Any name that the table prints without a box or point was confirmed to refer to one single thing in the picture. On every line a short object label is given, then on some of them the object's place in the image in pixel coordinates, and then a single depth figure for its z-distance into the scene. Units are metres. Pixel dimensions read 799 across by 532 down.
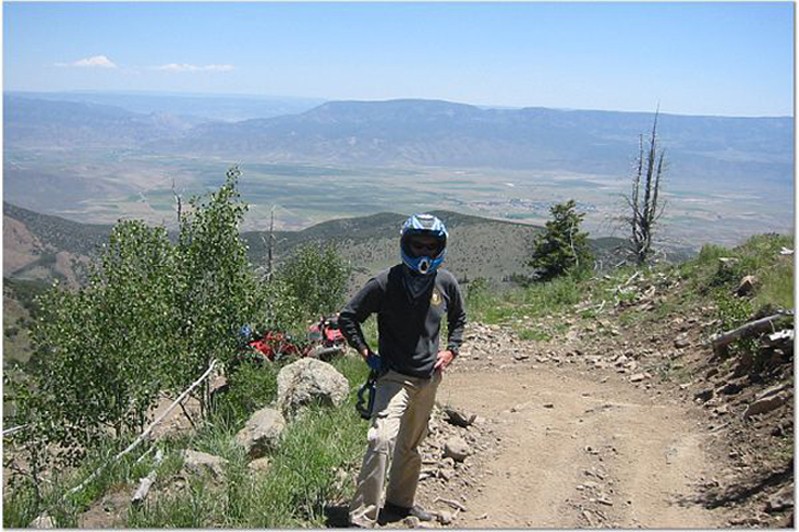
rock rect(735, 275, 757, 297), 11.37
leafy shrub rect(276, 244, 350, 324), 29.42
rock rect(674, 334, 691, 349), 10.81
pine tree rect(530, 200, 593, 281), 30.02
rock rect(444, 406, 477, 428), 7.83
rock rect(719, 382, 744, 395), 8.29
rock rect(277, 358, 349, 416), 8.25
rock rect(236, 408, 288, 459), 6.57
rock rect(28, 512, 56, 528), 5.05
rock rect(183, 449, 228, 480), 5.73
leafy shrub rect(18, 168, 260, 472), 12.30
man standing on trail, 4.79
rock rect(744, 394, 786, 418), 7.18
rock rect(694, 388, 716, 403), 8.62
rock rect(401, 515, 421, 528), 5.17
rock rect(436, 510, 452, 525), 5.45
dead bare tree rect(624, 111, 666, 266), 23.32
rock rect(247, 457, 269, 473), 6.06
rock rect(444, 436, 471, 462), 6.71
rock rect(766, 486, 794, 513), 5.24
